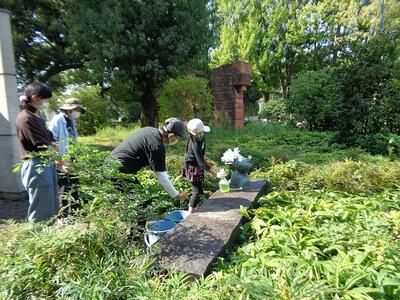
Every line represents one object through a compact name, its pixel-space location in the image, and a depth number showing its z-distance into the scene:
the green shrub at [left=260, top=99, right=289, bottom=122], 18.30
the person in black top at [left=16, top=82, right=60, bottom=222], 3.24
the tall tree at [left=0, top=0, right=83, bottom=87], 8.88
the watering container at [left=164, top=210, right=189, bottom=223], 3.66
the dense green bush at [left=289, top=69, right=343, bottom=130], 10.02
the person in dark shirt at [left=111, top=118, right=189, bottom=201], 3.12
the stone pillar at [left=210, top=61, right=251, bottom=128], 10.87
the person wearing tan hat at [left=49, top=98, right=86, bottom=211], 4.07
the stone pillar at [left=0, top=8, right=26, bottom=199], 5.40
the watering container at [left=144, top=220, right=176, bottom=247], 2.93
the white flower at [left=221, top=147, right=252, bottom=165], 4.11
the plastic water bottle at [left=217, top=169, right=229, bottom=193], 3.94
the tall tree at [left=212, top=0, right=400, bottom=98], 21.38
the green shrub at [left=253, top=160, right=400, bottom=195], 4.12
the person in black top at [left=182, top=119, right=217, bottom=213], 4.08
